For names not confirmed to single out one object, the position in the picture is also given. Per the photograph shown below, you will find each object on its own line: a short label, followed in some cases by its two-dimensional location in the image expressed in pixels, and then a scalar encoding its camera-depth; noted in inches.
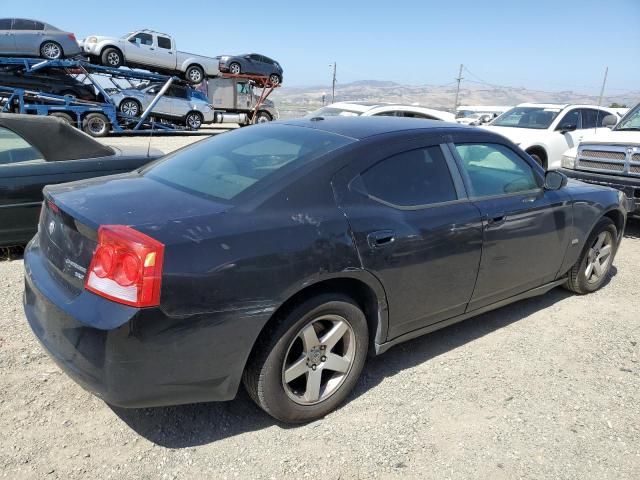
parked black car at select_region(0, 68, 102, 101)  633.6
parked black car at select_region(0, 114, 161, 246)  185.5
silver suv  724.7
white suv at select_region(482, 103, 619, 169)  389.4
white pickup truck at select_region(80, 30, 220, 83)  741.9
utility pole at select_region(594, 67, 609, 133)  437.2
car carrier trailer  620.1
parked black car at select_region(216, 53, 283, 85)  919.0
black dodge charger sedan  85.4
